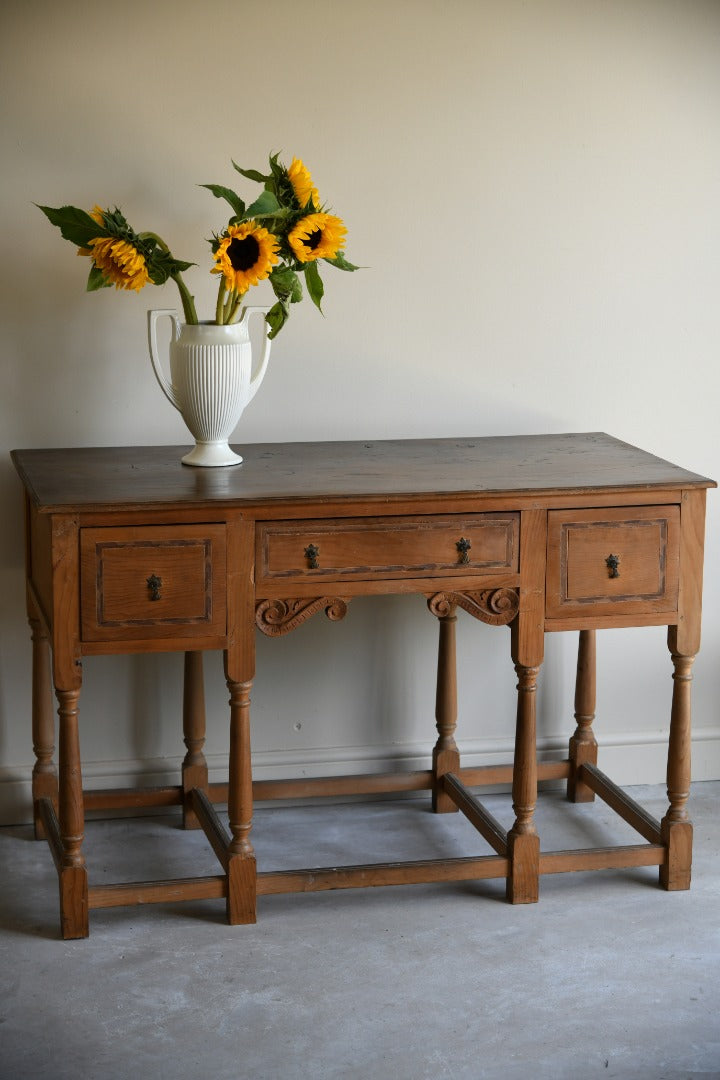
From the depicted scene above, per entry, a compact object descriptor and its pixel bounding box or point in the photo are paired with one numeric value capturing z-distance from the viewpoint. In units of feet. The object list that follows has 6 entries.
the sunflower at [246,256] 9.07
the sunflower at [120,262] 9.27
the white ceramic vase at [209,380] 9.48
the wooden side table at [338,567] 8.82
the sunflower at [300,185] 9.39
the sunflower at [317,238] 9.34
